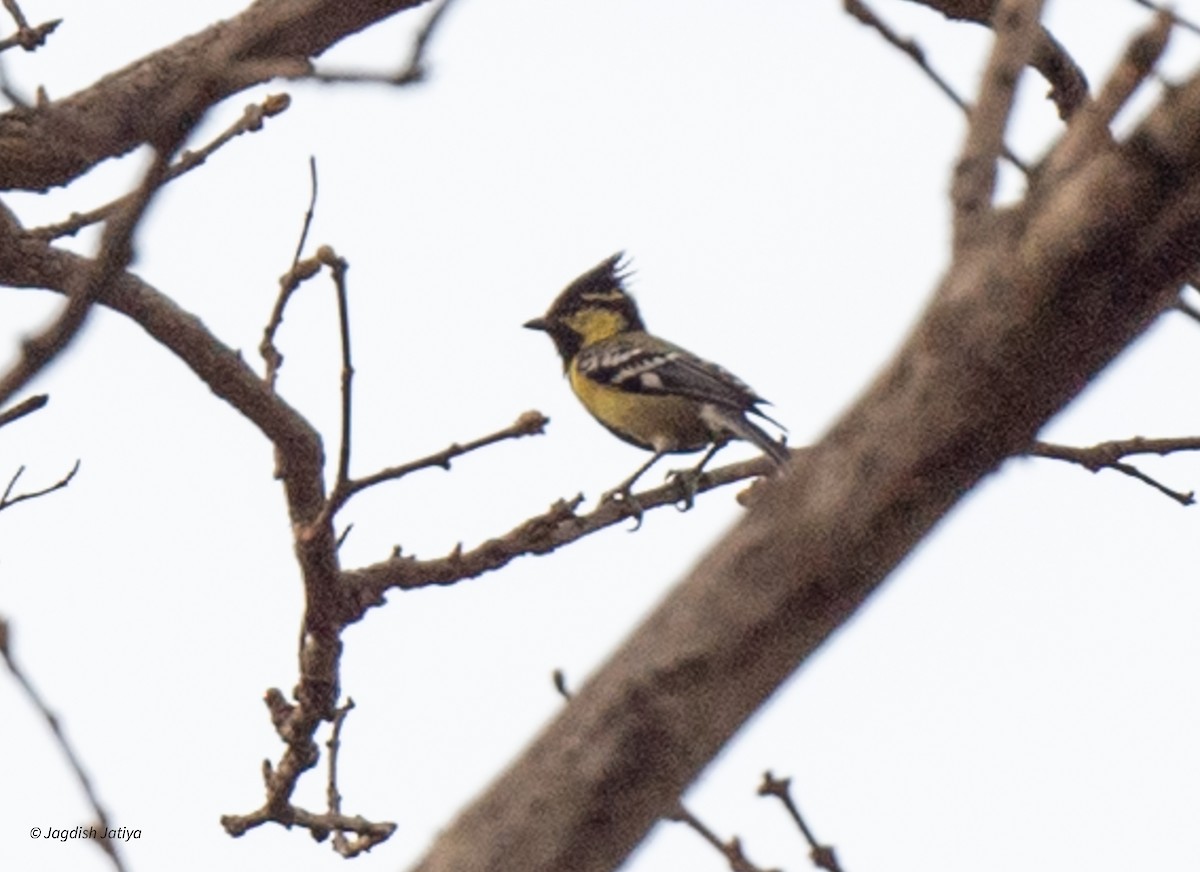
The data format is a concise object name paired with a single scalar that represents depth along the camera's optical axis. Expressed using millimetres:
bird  14656
